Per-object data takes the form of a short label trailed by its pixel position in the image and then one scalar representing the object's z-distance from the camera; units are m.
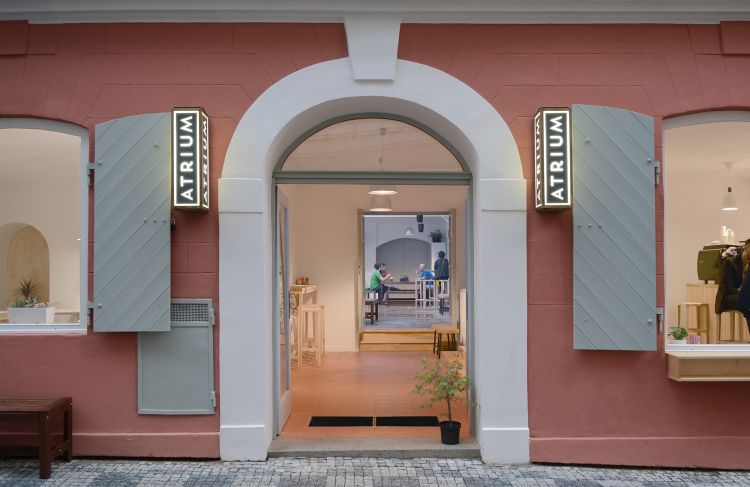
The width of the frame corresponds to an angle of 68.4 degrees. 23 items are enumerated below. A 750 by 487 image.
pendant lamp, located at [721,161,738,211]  7.41
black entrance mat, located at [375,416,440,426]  5.36
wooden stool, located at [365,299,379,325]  12.90
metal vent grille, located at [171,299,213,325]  4.54
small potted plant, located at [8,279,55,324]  4.84
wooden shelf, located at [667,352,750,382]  4.35
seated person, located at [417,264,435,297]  19.11
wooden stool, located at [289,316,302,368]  8.33
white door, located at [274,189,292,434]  5.05
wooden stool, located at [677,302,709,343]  4.87
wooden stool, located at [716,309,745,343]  4.91
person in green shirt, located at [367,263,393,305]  14.28
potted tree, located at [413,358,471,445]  4.73
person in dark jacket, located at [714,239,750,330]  5.06
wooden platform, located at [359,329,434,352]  10.10
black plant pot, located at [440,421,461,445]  4.73
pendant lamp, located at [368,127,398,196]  9.40
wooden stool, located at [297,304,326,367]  8.49
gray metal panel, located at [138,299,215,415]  4.53
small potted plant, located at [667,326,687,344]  4.73
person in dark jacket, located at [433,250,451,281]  14.59
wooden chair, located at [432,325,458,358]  9.38
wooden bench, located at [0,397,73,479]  4.11
